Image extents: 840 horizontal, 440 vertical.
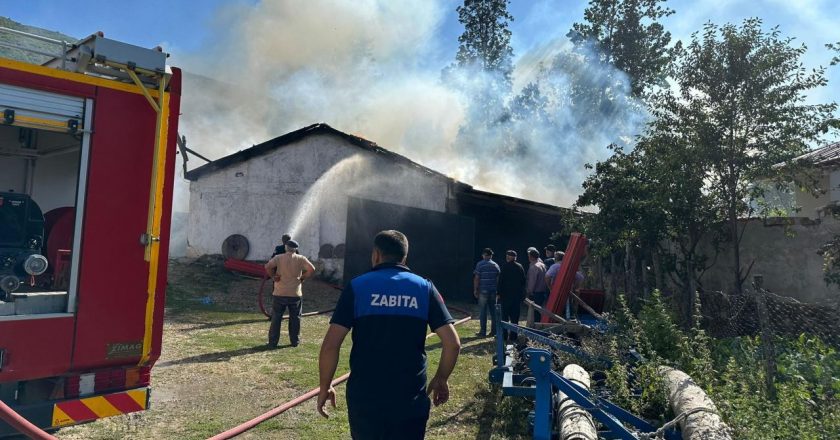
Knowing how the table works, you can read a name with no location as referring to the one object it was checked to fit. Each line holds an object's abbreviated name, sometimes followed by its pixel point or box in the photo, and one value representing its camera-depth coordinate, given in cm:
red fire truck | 339
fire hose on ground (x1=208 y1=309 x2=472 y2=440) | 464
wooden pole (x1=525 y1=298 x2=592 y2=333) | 689
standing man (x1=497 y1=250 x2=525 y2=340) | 989
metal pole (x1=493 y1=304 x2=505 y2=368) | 661
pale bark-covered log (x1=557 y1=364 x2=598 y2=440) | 382
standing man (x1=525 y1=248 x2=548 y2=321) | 998
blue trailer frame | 364
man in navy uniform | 300
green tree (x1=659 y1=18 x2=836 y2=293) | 814
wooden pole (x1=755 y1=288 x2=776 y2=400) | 486
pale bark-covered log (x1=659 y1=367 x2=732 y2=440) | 372
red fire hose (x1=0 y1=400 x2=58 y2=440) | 309
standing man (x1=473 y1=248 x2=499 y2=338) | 1019
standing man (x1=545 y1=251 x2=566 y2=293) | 979
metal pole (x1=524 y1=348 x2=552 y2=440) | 373
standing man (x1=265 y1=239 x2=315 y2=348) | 831
